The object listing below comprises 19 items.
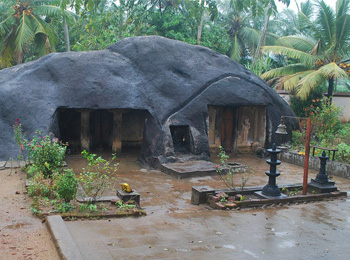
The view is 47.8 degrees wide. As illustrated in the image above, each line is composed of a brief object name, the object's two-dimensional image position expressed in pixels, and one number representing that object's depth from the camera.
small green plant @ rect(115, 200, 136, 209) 7.50
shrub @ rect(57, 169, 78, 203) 7.00
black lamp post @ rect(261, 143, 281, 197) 9.24
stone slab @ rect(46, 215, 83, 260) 4.89
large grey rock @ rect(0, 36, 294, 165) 13.69
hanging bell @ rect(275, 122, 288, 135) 8.95
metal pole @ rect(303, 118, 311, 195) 9.57
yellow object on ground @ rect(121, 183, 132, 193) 8.28
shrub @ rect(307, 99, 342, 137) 16.78
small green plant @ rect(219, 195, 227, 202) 8.77
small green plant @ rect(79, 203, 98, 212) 7.06
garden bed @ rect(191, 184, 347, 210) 8.73
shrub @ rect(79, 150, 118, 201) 7.46
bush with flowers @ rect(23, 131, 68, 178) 9.07
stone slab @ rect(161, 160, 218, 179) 12.48
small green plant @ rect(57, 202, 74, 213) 6.92
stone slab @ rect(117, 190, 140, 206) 8.11
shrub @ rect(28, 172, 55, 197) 7.86
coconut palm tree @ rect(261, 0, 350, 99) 17.95
